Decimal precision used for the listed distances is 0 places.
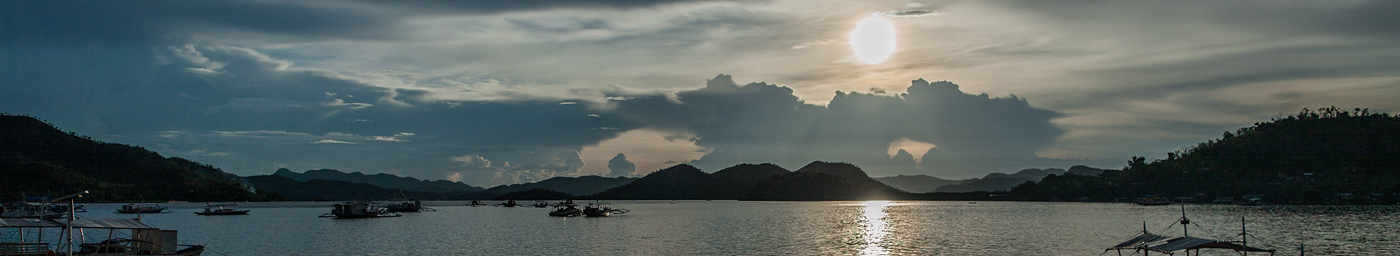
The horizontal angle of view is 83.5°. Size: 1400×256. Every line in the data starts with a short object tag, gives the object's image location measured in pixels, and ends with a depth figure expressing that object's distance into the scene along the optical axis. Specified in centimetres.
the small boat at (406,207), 17534
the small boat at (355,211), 13062
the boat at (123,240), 3884
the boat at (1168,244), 3300
